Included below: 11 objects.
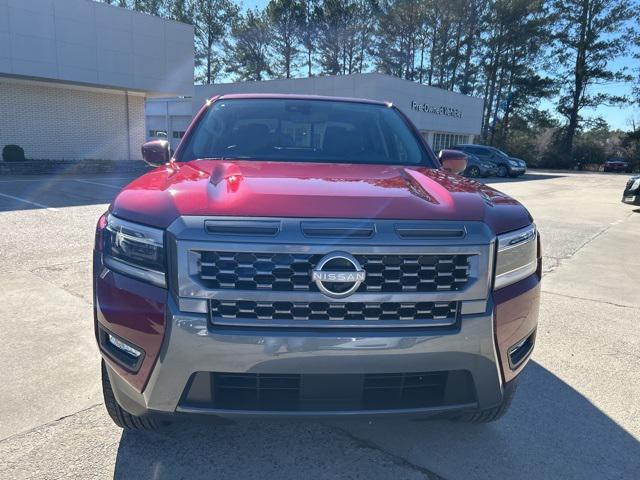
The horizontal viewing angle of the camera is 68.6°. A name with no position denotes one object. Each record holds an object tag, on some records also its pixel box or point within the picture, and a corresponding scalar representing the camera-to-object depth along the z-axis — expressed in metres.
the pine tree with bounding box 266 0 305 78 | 45.69
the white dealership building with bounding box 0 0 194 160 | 16.80
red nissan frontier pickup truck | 1.73
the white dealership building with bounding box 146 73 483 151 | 27.94
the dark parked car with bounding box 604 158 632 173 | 40.31
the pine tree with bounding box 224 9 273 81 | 46.47
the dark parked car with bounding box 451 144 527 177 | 24.62
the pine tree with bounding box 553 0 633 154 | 41.25
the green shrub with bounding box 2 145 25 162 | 16.91
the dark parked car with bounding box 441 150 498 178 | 23.92
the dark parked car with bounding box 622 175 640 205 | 13.26
